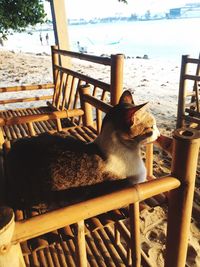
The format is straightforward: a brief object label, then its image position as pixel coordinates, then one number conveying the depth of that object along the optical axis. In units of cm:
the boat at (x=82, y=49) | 2055
